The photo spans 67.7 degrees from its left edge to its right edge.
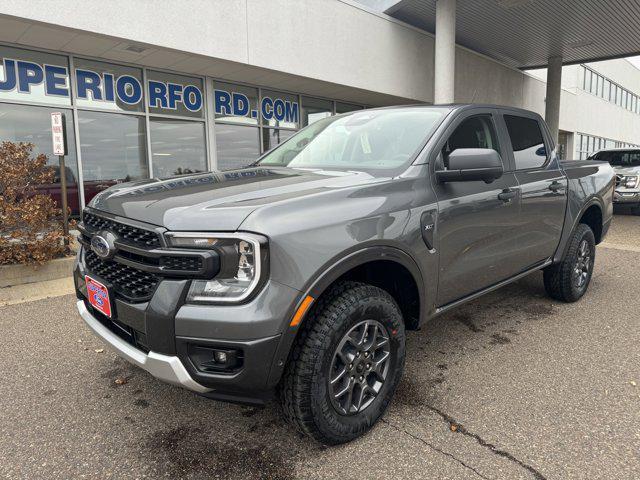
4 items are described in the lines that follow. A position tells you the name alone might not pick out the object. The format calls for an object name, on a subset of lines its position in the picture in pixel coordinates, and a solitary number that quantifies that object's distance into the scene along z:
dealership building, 8.38
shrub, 5.40
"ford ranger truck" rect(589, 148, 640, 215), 11.34
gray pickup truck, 1.95
